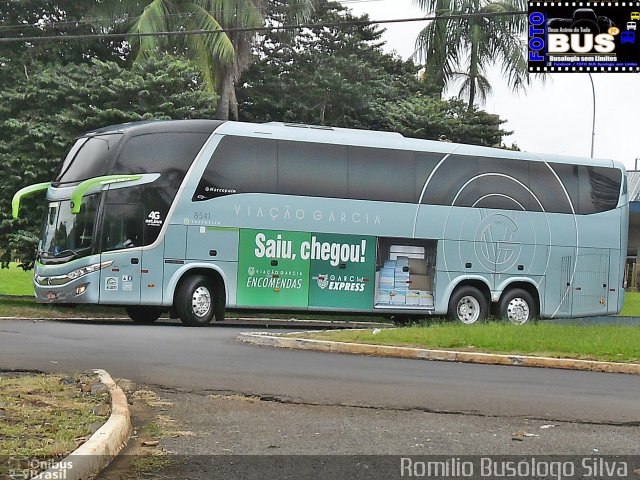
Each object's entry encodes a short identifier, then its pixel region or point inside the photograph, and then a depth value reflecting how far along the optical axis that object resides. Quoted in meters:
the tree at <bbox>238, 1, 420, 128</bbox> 38.81
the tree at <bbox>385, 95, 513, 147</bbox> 37.28
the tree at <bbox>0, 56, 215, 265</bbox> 28.34
